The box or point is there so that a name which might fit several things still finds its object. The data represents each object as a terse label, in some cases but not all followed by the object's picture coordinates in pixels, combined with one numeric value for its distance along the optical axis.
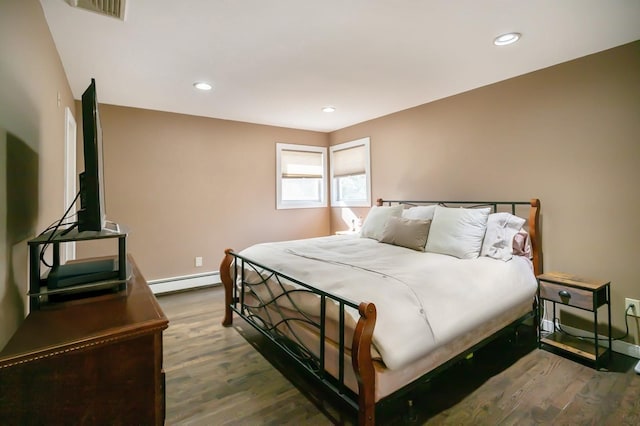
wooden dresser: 0.80
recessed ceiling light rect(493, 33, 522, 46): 2.17
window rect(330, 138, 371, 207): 4.69
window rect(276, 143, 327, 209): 4.93
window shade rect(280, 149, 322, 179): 4.98
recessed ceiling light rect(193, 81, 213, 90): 3.01
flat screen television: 1.28
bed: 1.58
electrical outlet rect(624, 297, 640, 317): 2.33
